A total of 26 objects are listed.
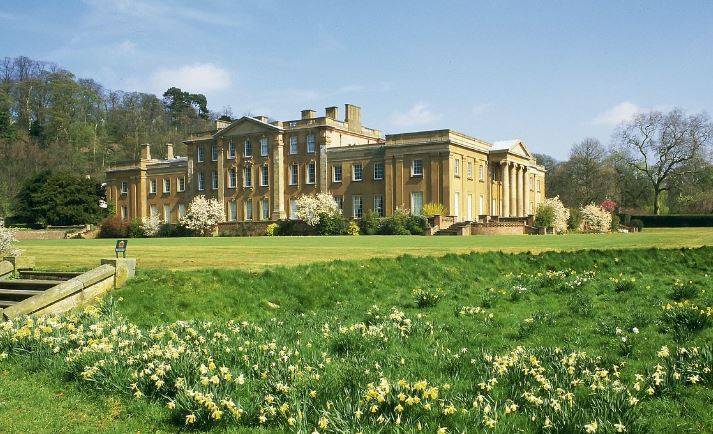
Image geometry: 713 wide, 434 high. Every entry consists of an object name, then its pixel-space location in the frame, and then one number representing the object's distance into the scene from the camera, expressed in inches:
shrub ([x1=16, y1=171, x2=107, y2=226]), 2955.2
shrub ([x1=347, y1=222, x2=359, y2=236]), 2208.2
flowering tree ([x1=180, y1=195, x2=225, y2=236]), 2773.1
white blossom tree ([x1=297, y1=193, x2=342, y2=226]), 2381.4
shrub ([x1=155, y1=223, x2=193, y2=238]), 2812.5
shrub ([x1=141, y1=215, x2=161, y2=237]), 2857.3
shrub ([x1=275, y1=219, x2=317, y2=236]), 2434.8
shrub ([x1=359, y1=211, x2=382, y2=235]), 2202.3
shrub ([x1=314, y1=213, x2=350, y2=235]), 2282.2
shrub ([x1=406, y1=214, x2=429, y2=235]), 2145.7
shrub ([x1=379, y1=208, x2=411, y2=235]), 2140.7
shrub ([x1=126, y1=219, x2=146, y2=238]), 2844.5
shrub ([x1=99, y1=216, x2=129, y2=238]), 2827.3
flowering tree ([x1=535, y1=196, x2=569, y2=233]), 2106.3
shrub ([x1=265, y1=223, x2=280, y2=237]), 2493.8
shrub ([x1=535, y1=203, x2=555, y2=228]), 2091.5
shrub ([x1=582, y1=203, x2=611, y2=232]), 2304.0
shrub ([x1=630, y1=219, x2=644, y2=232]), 2475.4
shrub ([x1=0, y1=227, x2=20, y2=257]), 779.4
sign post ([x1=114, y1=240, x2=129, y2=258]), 685.3
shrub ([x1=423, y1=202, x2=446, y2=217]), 2253.8
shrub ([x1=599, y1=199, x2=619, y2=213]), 2959.2
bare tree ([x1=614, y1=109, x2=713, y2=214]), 3105.3
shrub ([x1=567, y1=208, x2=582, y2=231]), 2328.1
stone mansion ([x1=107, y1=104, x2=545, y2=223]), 2426.2
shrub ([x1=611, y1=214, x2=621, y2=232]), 2362.5
